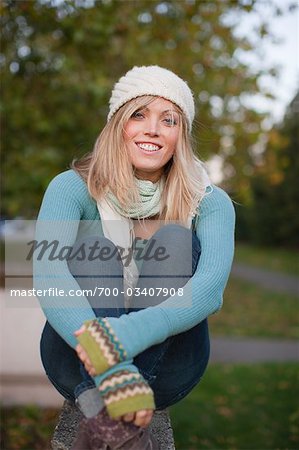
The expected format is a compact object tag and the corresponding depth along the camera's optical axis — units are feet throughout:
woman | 6.11
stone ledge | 7.37
